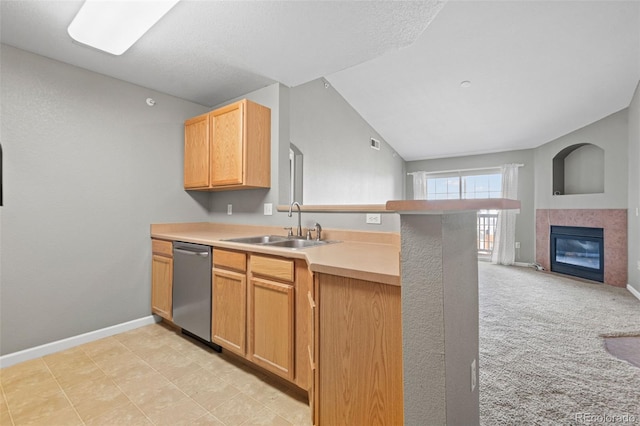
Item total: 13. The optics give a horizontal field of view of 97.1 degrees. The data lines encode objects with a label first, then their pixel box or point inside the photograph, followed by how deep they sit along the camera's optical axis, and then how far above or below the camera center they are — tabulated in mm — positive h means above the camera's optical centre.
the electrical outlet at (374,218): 2109 -30
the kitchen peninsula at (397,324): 890 -433
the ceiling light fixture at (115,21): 1610 +1186
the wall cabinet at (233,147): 2547 +635
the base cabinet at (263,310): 1652 -629
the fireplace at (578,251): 4512 -630
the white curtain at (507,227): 5828 -262
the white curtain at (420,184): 7152 +765
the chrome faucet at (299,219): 2477 -45
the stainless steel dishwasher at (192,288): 2223 -617
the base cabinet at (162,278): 2594 -614
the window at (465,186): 6363 +688
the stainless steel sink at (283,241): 2228 -226
